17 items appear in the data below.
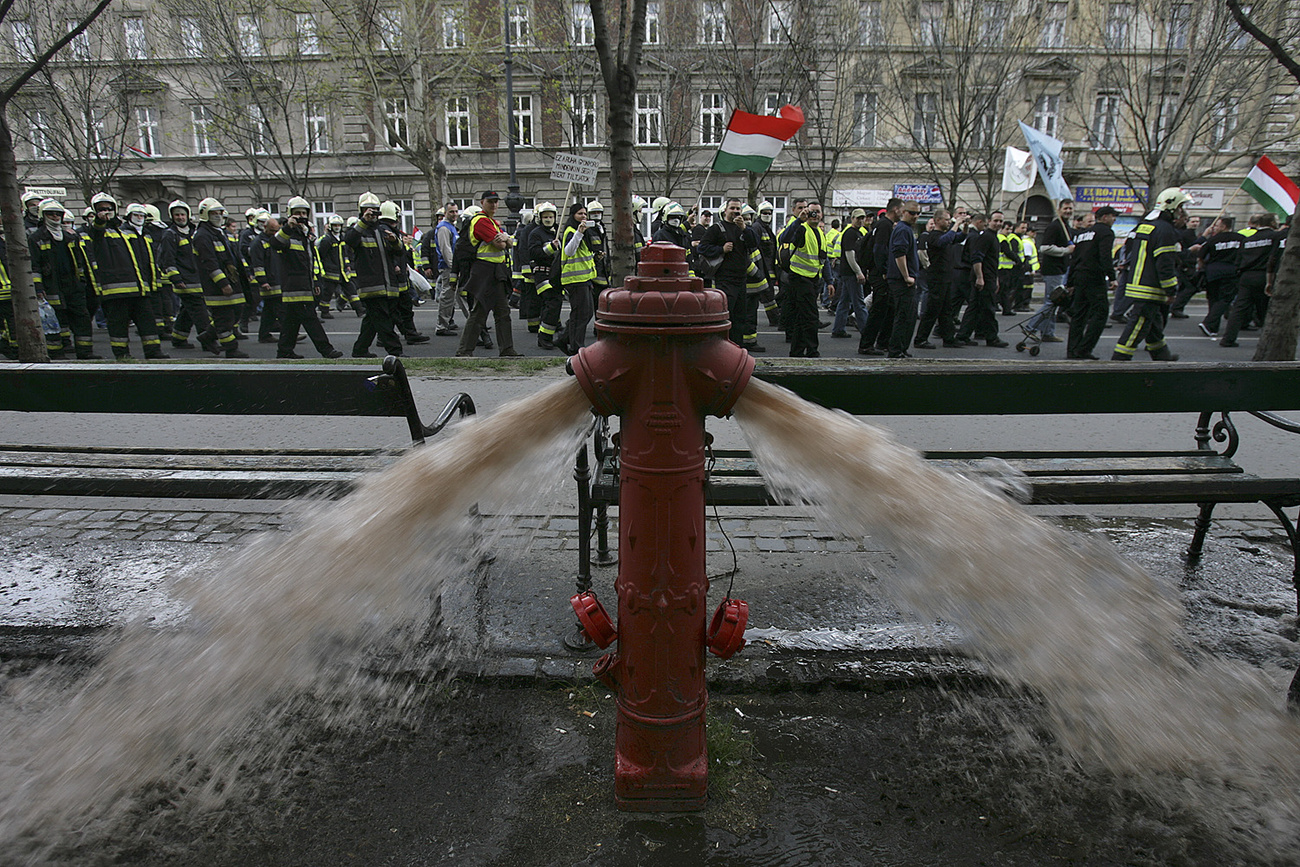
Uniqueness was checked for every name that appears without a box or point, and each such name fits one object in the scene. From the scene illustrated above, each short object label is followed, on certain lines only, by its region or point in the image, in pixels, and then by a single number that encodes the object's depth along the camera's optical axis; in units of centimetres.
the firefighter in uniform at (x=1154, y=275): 948
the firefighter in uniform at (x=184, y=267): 1249
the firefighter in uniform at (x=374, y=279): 1053
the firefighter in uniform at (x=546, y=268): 1175
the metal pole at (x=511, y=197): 1892
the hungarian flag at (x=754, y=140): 1089
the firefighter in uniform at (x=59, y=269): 1162
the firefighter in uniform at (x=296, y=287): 1090
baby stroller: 1185
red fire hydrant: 191
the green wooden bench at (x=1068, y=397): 266
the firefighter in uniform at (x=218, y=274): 1181
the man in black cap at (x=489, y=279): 1071
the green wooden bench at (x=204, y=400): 293
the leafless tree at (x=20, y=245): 902
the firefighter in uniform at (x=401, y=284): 1095
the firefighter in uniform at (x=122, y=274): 1112
